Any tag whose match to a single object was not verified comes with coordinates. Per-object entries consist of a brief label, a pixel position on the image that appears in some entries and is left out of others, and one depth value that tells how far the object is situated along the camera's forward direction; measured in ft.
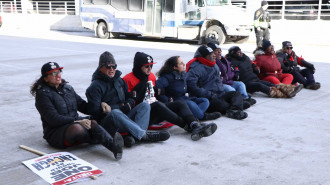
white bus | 61.98
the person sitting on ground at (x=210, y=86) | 21.04
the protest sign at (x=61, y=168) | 13.05
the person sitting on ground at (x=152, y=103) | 17.74
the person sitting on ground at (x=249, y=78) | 26.30
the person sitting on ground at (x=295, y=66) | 29.22
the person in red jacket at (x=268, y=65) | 27.61
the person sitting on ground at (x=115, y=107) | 16.01
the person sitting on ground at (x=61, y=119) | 14.93
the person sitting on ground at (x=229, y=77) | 23.95
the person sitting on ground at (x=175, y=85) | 19.61
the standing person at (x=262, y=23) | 46.65
